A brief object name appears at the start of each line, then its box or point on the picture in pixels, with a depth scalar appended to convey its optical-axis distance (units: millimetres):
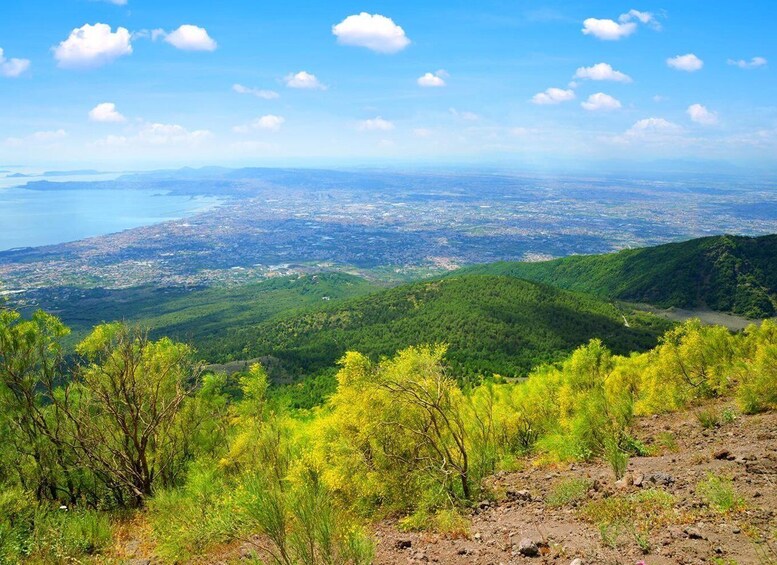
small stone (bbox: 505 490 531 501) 12156
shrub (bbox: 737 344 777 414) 16641
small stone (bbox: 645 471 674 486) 10586
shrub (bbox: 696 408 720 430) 16048
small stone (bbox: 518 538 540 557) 8391
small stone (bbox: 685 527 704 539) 7582
